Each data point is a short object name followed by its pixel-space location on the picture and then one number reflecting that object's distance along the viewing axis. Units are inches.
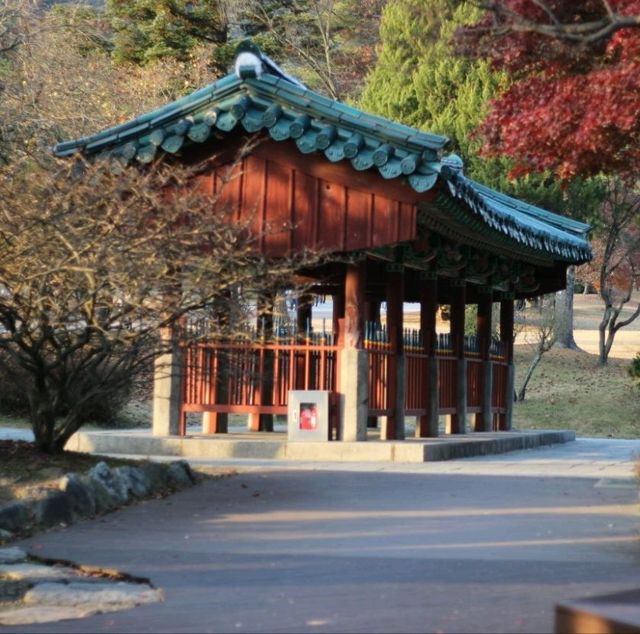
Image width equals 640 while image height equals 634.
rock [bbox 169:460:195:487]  553.9
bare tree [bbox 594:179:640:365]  1658.5
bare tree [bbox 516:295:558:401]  1557.6
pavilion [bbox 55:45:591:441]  708.0
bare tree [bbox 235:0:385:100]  1948.8
